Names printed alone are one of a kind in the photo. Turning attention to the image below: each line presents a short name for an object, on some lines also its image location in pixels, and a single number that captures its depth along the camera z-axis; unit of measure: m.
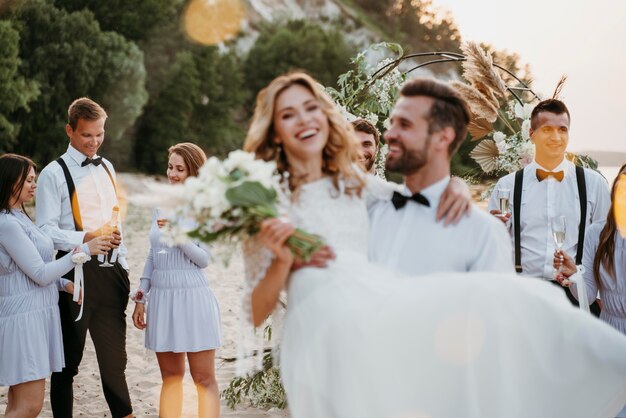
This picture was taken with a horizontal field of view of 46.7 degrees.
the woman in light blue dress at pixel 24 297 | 4.55
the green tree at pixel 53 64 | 32.62
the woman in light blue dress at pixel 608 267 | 3.77
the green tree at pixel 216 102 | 46.53
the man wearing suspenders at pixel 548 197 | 4.86
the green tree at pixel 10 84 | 28.52
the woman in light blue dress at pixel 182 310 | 5.09
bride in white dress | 2.47
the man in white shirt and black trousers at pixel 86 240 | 5.11
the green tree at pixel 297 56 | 52.34
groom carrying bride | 2.82
